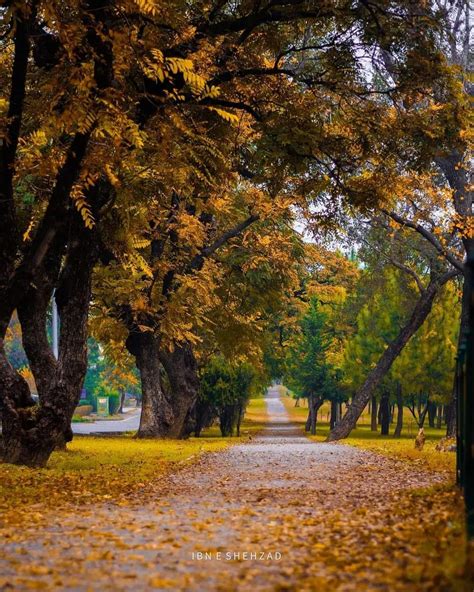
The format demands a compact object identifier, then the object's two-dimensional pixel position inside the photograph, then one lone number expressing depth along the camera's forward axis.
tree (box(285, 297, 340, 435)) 57.28
